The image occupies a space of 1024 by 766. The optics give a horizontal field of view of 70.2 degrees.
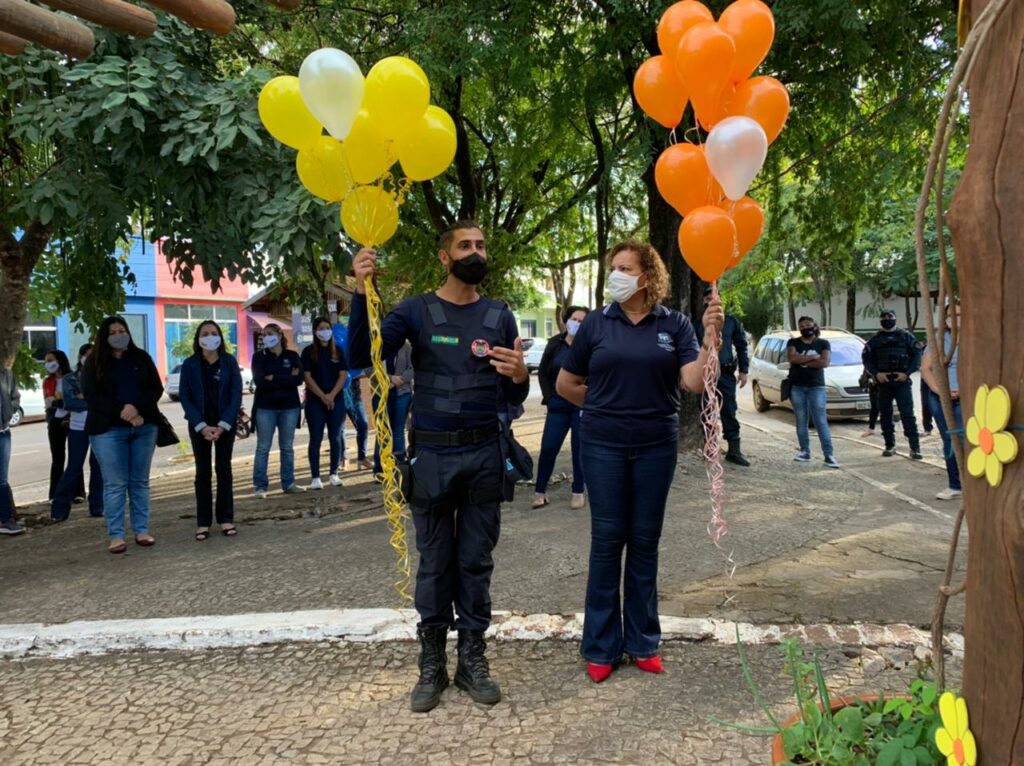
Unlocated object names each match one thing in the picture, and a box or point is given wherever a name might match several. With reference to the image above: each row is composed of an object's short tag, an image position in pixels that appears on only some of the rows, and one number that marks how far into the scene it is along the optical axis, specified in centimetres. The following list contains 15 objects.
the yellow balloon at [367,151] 349
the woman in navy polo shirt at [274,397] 791
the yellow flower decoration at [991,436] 142
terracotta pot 205
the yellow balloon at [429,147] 362
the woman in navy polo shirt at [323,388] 852
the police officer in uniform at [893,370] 942
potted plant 188
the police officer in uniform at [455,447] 323
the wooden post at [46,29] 274
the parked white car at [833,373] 1314
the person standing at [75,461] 729
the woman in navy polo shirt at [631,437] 331
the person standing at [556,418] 666
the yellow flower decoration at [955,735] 159
